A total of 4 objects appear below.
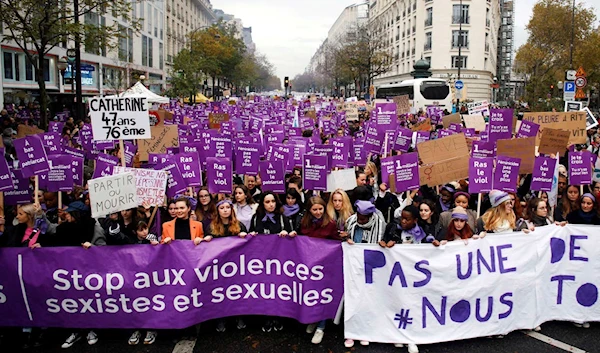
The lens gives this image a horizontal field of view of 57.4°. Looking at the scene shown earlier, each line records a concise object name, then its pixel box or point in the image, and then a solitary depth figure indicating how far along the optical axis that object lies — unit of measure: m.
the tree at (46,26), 18.06
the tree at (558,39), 50.83
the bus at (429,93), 37.09
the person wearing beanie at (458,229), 5.46
